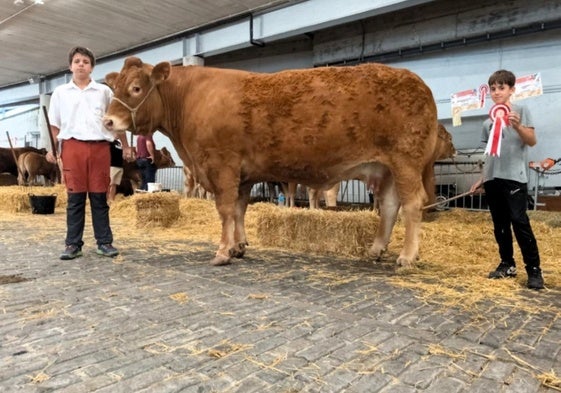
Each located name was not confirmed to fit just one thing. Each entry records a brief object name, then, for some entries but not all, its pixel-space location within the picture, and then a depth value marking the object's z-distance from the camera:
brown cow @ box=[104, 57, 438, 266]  4.16
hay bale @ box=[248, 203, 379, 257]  5.06
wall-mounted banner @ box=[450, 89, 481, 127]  8.08
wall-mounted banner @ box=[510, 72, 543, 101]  6.25
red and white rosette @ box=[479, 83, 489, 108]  7.45
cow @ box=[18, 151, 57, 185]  14.92
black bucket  9.54
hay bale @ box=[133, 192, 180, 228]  7.41
